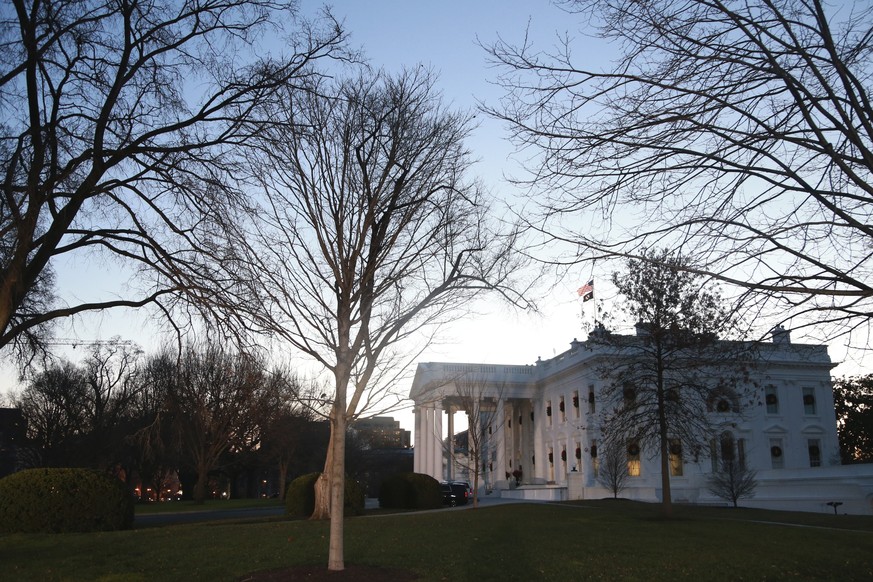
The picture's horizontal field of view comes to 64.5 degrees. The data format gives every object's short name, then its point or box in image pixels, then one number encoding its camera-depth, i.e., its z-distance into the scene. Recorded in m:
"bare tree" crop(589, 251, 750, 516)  22.91
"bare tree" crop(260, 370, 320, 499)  50.78
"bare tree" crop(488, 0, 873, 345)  6.18
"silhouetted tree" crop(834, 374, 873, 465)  59.47
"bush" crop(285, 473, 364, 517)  25.44
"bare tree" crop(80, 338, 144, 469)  53.34
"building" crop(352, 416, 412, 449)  92.20
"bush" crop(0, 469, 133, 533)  17.59
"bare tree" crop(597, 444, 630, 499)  39.03
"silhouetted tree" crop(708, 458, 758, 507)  34.34
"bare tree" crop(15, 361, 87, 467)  54.38
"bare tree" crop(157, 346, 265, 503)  37.88
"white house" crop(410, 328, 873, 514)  36.91
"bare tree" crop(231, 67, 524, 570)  10.84
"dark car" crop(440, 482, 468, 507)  40.75
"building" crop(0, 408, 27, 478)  61.09
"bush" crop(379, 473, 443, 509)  31.14
